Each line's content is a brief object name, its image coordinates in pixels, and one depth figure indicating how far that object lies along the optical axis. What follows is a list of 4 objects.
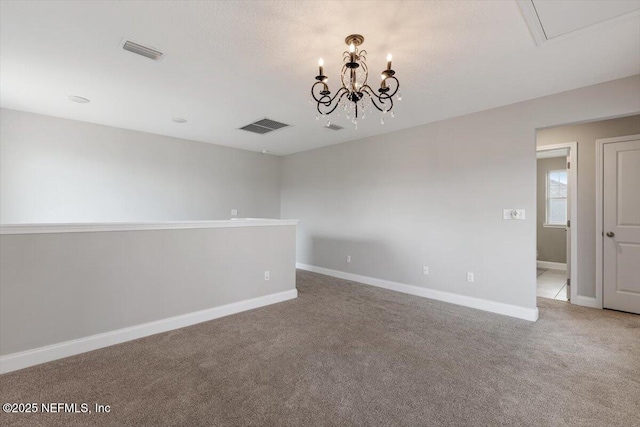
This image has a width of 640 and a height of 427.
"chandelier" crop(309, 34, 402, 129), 2.04
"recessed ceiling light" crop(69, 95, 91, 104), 3.45
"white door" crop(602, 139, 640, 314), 3.50
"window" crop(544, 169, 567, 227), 6.44
